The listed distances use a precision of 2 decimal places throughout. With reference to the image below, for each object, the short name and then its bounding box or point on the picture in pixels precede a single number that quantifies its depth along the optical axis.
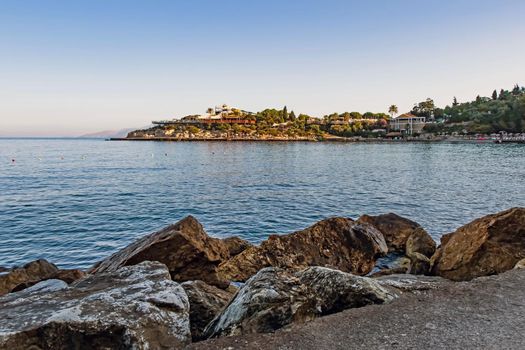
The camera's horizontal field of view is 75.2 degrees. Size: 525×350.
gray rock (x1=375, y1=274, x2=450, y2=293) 7.25
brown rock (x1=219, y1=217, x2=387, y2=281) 12.18
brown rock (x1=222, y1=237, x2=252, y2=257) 13.80
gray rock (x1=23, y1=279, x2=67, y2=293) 7.61
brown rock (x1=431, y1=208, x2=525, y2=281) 9.13
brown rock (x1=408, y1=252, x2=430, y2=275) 10.56
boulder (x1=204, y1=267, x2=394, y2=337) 5.43
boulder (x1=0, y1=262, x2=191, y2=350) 4.66
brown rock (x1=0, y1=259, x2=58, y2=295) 9.48
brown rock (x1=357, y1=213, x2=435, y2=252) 15.50
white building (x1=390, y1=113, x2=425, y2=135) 189.38
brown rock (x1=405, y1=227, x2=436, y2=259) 13.26
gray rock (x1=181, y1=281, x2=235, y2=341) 6.60
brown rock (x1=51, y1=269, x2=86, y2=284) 9.39
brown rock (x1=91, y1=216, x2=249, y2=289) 9.37
